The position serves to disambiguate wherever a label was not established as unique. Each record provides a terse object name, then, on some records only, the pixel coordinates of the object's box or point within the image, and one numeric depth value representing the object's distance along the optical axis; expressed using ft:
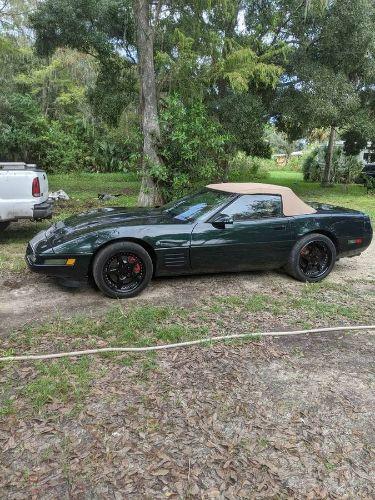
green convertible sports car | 14.25
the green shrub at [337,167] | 65.98
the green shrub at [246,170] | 60.64
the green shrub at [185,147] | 30.30
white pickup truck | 19.94
